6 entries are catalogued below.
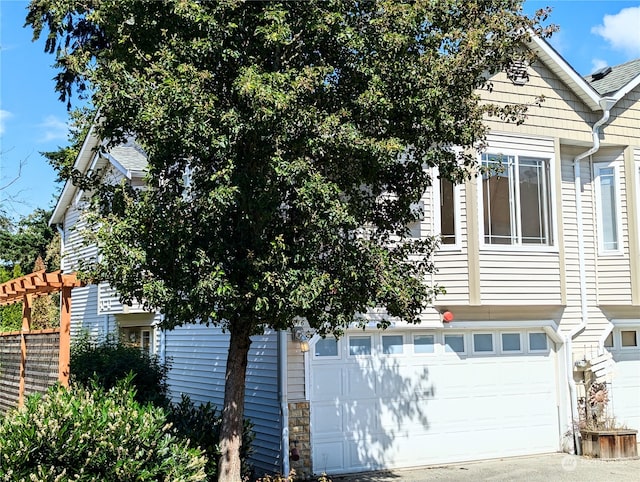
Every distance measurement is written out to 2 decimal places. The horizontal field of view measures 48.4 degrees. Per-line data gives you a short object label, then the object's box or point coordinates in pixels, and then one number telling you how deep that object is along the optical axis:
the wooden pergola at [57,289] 10.20
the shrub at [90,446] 7.13
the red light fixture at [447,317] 12.16
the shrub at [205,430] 9.07
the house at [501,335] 11.48
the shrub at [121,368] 10.98
